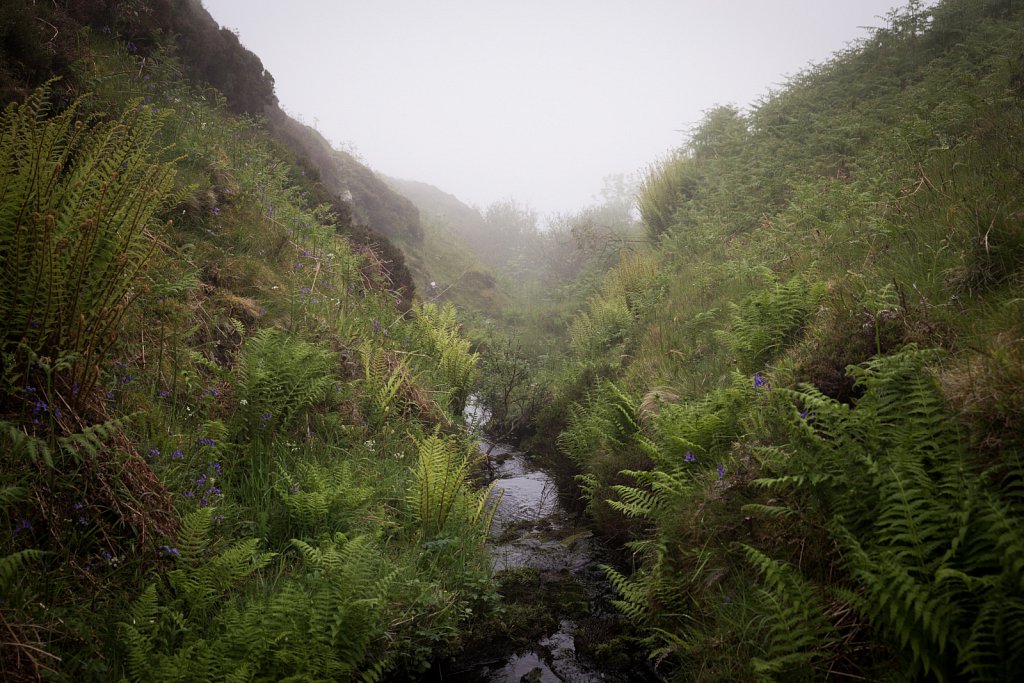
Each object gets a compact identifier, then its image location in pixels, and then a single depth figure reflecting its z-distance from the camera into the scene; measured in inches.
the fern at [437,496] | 135.3
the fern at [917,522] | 62.4
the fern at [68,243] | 86.6
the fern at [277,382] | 136.7
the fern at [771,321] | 155.0
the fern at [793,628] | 73.9
